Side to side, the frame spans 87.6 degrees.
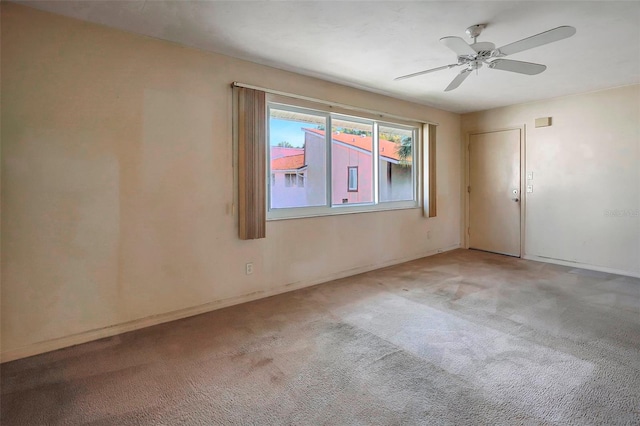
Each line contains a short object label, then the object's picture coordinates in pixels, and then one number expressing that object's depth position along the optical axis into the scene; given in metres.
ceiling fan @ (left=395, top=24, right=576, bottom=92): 2.16
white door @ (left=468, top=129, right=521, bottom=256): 5.38
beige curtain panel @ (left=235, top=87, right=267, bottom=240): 3.26
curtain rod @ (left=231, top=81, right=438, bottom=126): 3.29
